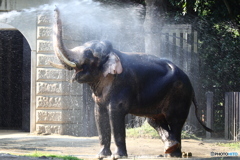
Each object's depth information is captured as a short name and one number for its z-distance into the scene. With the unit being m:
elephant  15.62
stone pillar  26.05
